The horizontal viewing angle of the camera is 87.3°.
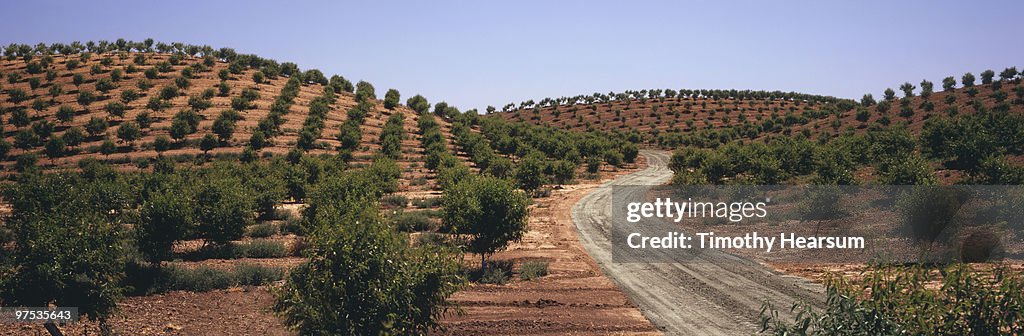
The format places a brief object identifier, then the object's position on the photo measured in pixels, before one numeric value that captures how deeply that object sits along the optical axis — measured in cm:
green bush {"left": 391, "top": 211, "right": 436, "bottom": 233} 3731
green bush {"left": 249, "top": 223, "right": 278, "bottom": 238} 3492
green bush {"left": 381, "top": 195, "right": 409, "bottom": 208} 4972
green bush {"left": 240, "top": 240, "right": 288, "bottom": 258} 2977
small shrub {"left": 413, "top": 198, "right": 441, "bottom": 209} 4973
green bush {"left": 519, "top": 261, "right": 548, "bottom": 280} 2606
